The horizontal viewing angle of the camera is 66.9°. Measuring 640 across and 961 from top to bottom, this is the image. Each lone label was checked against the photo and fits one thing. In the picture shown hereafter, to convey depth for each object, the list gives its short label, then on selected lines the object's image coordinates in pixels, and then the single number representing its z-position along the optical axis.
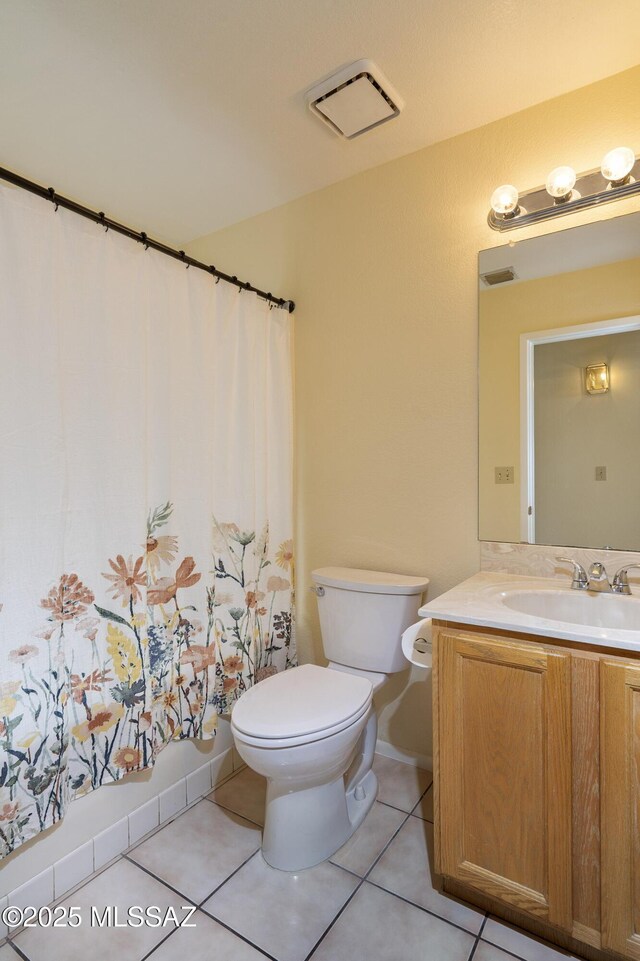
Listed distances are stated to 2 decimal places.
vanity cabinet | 1.04
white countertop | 1.04
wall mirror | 1.49
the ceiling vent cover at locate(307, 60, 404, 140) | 1.48
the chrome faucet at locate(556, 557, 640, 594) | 1.39
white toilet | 1.32
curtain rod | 1.18
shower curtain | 1.22
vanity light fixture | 1.42
